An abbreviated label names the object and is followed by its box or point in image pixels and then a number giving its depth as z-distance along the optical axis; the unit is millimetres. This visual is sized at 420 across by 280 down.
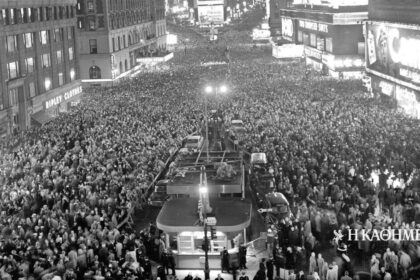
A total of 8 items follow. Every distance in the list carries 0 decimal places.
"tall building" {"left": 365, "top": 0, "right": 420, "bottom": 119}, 50562
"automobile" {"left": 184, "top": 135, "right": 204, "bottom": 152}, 41094
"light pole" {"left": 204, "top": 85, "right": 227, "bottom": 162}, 32969
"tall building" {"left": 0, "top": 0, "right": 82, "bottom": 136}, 53469
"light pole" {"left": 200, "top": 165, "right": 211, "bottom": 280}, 20845
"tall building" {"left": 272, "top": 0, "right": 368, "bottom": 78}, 77062
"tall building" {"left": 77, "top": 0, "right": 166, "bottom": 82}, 88250
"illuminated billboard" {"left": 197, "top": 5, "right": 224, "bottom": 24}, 186125
